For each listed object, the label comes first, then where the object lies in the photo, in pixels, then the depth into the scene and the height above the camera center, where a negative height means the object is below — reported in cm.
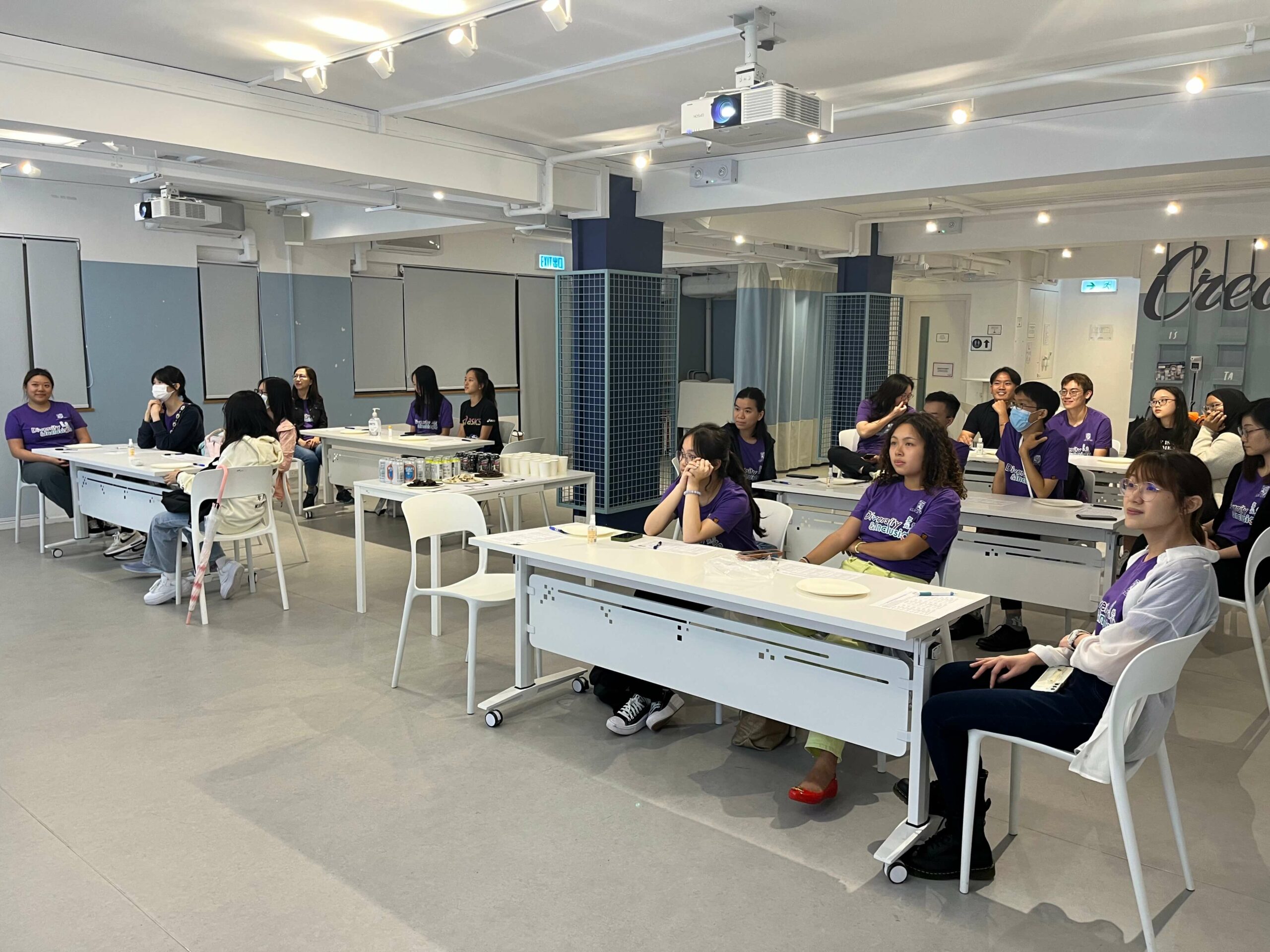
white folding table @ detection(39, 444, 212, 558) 571 -87
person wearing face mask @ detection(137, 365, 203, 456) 652 -51
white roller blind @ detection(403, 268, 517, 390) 1018 +28
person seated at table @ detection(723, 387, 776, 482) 524 -48
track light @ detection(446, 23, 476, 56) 383 +127
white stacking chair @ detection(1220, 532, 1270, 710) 377 -100
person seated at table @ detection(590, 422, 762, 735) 371 -66
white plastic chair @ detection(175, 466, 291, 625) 502 -80
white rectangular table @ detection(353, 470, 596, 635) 519 -81
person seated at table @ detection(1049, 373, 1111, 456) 608 -49
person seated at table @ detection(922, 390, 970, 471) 508 -32
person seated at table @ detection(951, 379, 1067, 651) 481 -60
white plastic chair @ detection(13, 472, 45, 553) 686 -128
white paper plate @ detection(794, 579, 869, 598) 295 -75
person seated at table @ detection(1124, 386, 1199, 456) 566 -43
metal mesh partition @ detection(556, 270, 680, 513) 679 -20
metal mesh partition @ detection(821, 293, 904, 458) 938 +2
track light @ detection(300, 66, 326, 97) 443 +127
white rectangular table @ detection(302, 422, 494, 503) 707 -79
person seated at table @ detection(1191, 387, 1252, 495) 548 -48
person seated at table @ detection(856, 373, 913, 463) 566 -35
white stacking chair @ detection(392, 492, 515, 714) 385 -90
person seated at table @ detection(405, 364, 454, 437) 786 -49
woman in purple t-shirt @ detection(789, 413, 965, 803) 343 -58
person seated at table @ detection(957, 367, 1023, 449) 654 -46
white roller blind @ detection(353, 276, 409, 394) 970 +13
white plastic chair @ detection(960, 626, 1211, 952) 225 -82
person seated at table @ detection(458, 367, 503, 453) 766 -51
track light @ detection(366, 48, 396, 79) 419 +126
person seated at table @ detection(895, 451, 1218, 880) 238 -88
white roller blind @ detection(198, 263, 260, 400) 859 +17
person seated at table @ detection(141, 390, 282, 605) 529 -89
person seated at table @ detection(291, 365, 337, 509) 830 -63
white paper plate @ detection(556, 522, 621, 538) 391 -76
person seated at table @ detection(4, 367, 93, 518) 661 -65
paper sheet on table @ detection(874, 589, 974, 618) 281 -77
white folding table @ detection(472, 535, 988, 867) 273 -97
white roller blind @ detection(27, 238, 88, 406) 756 +24
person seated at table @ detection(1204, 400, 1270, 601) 406 -69
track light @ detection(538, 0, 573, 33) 352 +125
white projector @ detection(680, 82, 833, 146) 366 +93
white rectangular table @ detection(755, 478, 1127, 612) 427 -96
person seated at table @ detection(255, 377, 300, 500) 676 -49
